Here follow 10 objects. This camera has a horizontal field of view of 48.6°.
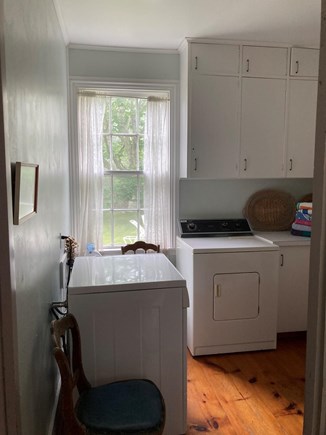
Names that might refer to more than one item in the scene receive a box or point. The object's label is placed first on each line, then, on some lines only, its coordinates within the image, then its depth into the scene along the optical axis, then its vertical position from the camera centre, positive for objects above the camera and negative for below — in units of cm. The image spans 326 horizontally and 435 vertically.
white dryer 280 -92
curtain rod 318 +74
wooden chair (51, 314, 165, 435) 150 -101
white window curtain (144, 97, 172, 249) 324 +4
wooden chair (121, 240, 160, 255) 304 -58
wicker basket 346 -30
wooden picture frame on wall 110 -5
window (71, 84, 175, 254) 315 +10
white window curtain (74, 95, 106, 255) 313 +4
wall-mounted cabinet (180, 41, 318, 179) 298 +57
